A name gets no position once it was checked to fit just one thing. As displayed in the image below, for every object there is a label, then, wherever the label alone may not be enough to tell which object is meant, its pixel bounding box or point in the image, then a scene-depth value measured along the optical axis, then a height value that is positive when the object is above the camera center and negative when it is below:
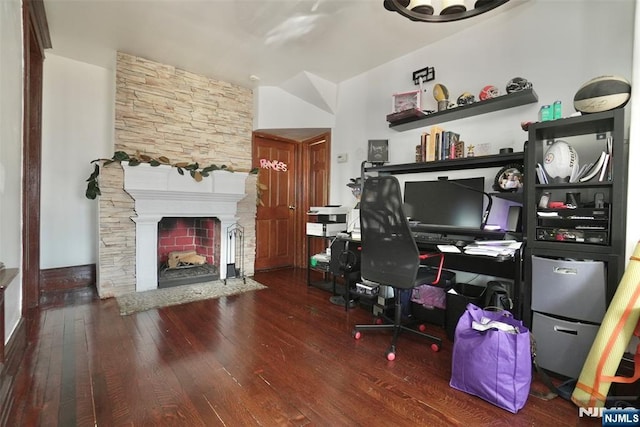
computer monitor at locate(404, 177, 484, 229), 2.41 +0.08
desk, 1.91 -0.42
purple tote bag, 1.41 -0.77
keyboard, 2.25 -0.23
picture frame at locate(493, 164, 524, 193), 2.19 +0.25
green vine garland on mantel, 3.02 +0.48
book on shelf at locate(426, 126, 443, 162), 2.66 +0.62
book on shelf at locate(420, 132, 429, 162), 2.74 +0.63
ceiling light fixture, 1.70 +1.21
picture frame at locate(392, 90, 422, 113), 2.88 +1.11
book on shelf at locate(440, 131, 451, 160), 2.61 +0.59
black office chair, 1.83 -0.24
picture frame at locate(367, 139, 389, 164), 3.18 +0.65
